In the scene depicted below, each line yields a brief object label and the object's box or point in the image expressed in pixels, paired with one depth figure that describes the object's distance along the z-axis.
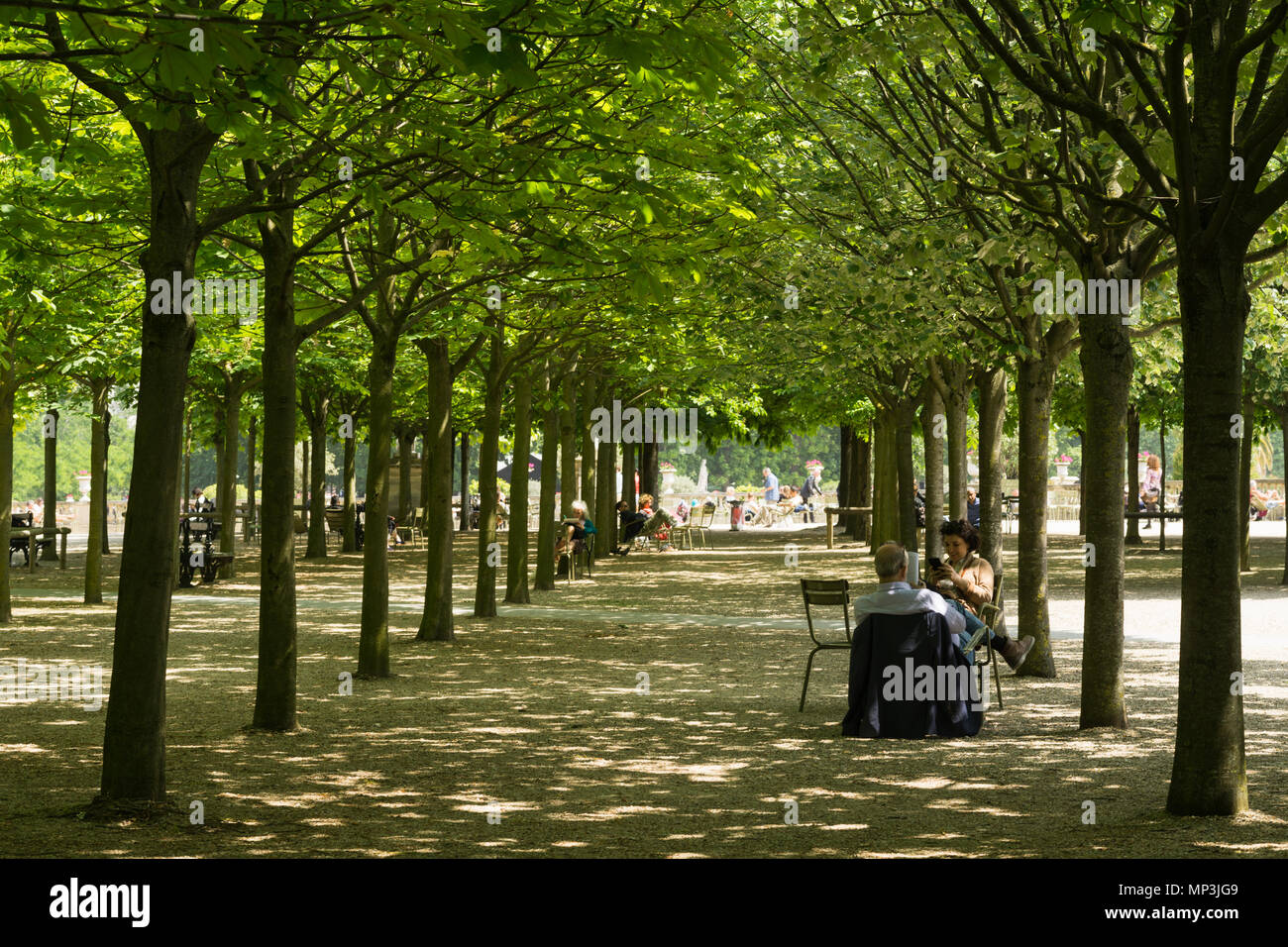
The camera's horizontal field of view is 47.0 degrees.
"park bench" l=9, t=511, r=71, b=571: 27.95
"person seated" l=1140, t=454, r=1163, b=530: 50.06
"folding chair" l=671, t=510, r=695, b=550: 39.06
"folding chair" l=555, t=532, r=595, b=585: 26.53
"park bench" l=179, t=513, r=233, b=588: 24.77
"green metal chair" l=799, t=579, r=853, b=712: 12.11
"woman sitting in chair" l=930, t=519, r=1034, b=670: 12.05
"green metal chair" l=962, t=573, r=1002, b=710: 11.00
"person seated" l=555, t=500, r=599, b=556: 26.52
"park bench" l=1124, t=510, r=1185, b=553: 31.36
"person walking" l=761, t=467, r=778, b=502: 54.53
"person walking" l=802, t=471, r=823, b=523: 56.26
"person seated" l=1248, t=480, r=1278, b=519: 54.17
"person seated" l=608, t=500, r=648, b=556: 36.44
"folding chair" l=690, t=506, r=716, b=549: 41.00
